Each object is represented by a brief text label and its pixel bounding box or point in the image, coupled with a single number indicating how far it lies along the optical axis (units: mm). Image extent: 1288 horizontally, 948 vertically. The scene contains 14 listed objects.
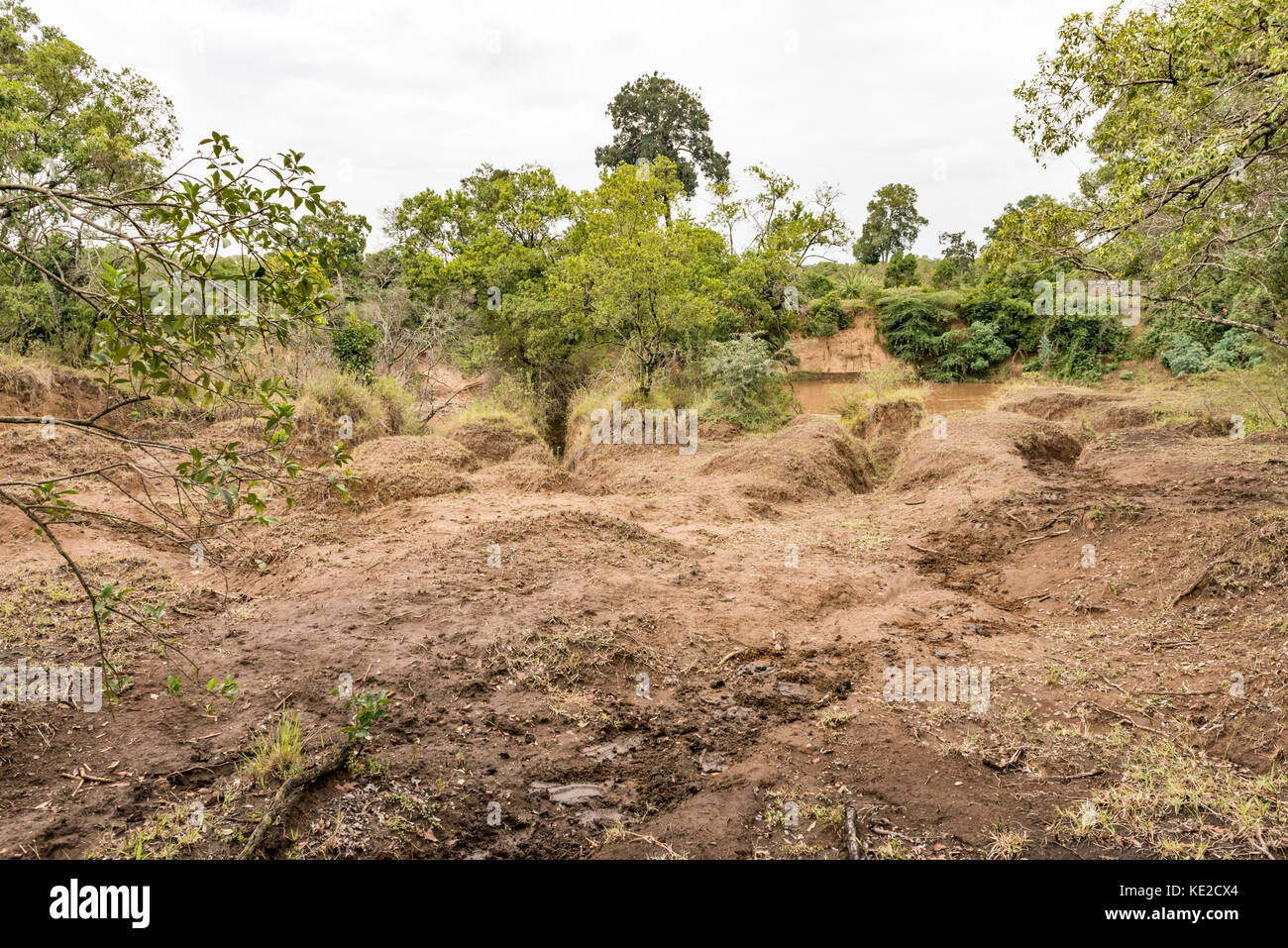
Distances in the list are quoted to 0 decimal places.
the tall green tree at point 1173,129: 4605
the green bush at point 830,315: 27802
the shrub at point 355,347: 15695
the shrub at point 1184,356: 20547
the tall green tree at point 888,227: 39812
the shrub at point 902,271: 34125
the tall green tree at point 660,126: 29328
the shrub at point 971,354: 27828
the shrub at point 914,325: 28828
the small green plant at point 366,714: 3510
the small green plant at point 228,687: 2888
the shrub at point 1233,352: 18828
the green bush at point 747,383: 14305
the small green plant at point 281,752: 3273
